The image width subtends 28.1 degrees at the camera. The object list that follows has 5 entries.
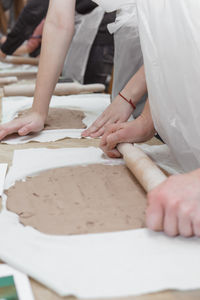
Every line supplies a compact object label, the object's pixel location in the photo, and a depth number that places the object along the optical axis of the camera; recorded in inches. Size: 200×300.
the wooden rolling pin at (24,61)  96.7
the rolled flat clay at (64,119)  48.9
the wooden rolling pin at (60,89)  65.4
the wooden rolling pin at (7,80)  77.0
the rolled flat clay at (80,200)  25.4
